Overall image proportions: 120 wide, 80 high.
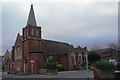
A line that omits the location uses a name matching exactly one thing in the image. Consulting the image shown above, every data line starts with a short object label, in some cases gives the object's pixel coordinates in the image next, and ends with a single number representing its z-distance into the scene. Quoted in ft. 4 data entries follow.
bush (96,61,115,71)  34.75
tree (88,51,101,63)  102.75
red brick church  78.73
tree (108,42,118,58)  129.98
